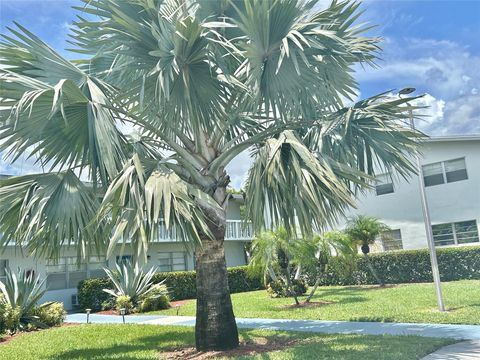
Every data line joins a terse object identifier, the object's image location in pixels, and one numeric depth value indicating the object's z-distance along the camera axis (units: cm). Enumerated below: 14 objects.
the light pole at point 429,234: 1153
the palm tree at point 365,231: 2127
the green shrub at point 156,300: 1757
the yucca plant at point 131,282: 1750
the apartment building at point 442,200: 2167
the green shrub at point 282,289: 1840
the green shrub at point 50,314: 1432
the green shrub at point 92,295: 1916
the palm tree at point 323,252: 1488
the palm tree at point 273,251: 1487
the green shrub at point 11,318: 1304
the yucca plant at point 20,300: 1323
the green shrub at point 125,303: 1702
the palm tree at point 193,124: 698
